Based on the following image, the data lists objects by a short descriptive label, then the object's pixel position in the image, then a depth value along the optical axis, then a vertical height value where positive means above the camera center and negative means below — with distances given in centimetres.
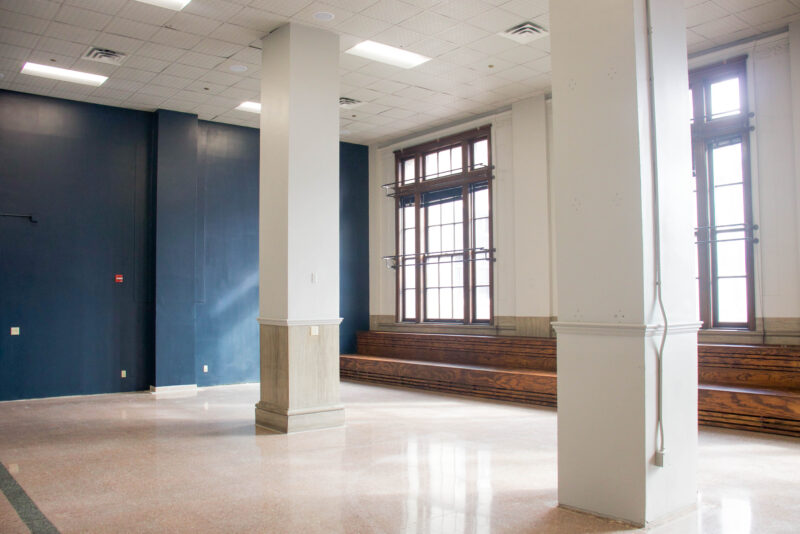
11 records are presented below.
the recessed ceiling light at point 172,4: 606 +284
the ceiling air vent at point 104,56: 722 +284
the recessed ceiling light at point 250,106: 922 +283
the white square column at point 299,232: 637 +71
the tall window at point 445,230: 984 +113
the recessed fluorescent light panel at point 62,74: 778 +285
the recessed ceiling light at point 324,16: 629 +283
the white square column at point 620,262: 352 +21
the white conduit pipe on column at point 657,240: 350 +32
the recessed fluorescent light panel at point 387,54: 725 +286
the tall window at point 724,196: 701 +114
